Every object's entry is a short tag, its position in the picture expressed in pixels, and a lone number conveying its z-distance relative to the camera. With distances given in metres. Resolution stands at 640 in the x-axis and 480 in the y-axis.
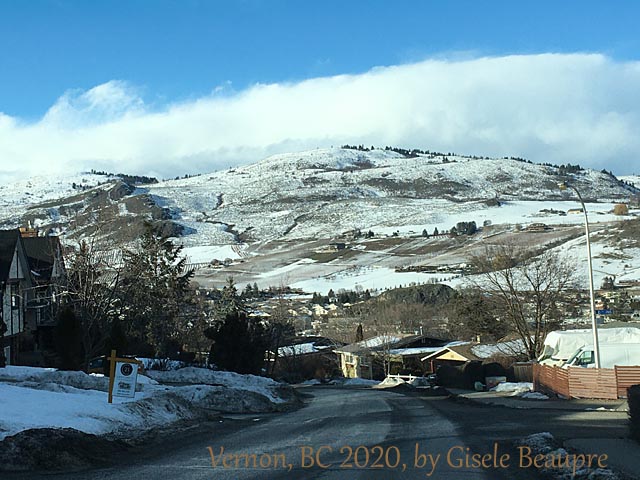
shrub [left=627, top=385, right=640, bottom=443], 13.73
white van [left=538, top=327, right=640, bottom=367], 34.53
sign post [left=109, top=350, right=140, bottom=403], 17.45
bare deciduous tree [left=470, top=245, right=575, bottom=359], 51.56
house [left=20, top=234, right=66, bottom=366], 39.81
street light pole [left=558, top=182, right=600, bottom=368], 27.99
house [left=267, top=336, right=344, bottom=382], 72.38
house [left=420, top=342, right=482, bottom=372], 61.00
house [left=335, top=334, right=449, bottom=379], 73.31
